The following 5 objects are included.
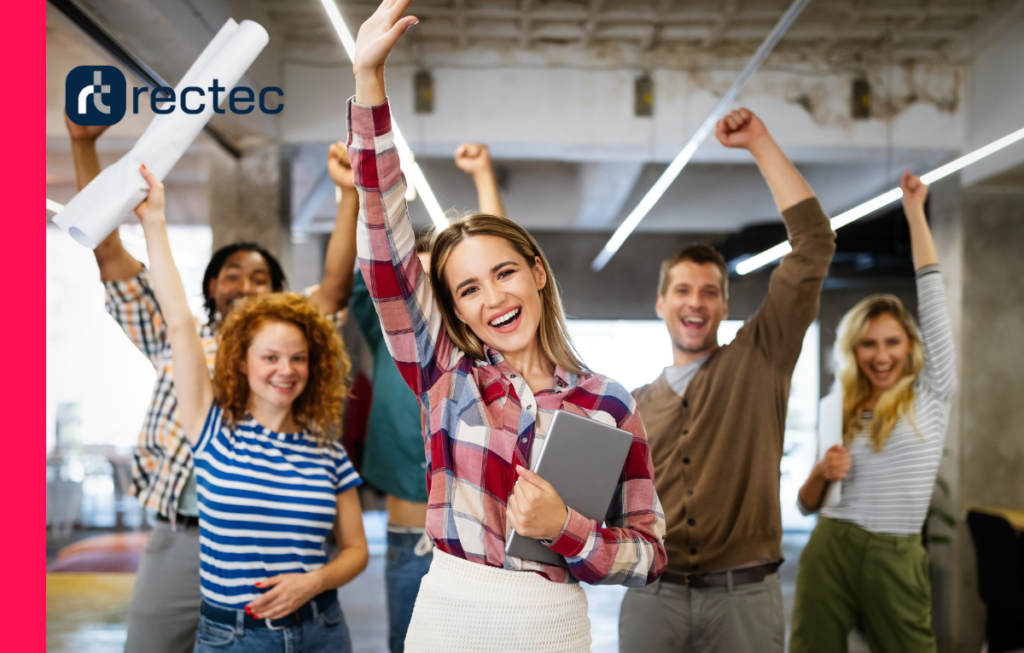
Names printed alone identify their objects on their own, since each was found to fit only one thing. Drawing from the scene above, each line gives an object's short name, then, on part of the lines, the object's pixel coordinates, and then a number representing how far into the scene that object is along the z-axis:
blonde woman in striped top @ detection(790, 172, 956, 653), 2.49
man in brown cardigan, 1.93
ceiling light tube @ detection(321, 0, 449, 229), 2.26
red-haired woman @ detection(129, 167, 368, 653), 1.65
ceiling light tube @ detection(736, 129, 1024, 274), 3.49
